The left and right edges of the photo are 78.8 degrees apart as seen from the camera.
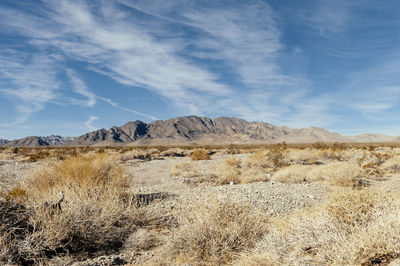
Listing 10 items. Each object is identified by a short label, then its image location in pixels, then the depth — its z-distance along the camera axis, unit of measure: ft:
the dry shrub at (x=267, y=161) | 58.44
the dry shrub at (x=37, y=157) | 73.31
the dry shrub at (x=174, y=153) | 112.08
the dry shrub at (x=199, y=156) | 85.71
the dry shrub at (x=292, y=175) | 40.82
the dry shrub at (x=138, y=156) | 88.22
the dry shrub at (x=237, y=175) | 42.70
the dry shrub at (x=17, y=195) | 15.90
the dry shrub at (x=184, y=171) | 50.12
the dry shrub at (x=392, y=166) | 51.81
